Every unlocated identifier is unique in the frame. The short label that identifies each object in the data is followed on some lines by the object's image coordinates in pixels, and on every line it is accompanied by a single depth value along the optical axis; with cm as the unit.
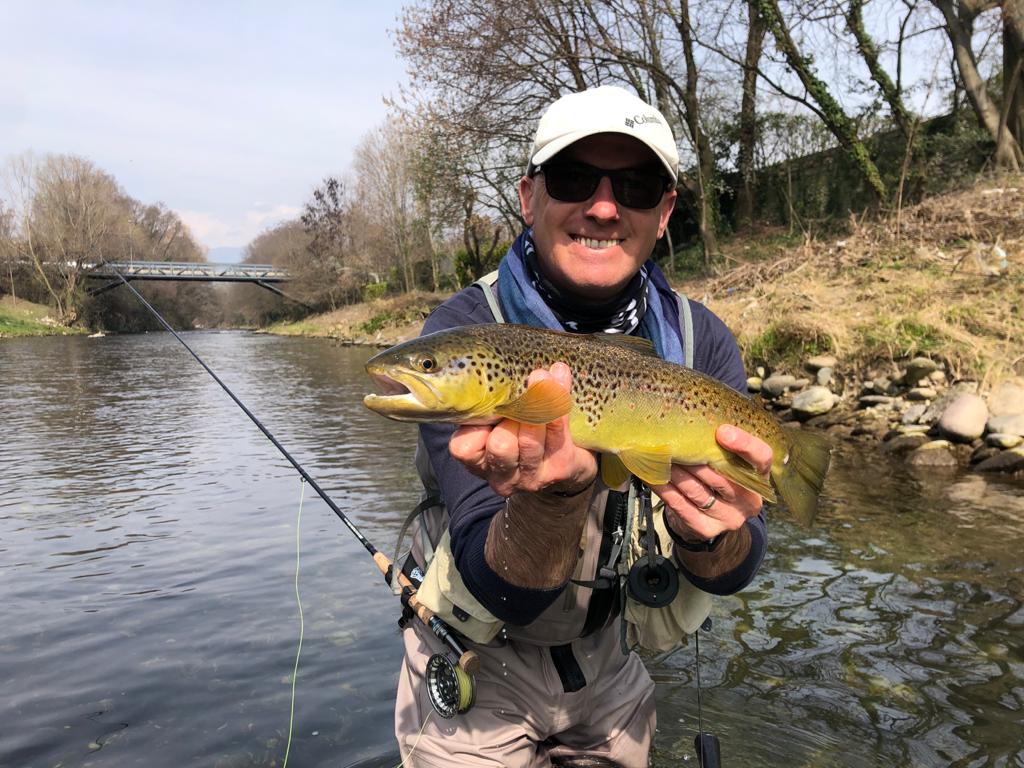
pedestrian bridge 6492
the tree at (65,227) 5644
